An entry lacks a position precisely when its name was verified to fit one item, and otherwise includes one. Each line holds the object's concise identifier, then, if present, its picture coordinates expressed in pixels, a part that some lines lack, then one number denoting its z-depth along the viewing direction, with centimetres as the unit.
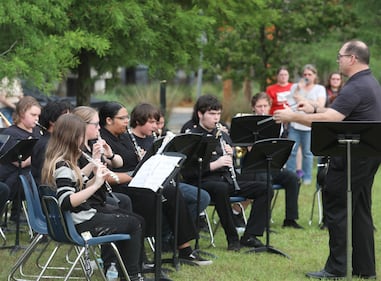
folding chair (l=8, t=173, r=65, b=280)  1219
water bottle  1222
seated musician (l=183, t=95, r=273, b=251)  1541
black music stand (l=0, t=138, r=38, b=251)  1437
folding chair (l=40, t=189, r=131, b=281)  1141
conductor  1274
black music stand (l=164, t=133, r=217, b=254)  1328
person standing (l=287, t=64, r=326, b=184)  2296
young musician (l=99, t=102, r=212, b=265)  1386
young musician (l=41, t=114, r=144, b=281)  1129
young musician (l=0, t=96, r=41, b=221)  1545
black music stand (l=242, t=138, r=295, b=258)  1485
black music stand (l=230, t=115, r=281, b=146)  1621
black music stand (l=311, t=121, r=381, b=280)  1168
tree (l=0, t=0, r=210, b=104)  1602
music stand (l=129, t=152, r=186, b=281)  1187
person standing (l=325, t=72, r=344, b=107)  2403
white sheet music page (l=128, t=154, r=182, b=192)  1154
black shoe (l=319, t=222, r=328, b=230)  1775
